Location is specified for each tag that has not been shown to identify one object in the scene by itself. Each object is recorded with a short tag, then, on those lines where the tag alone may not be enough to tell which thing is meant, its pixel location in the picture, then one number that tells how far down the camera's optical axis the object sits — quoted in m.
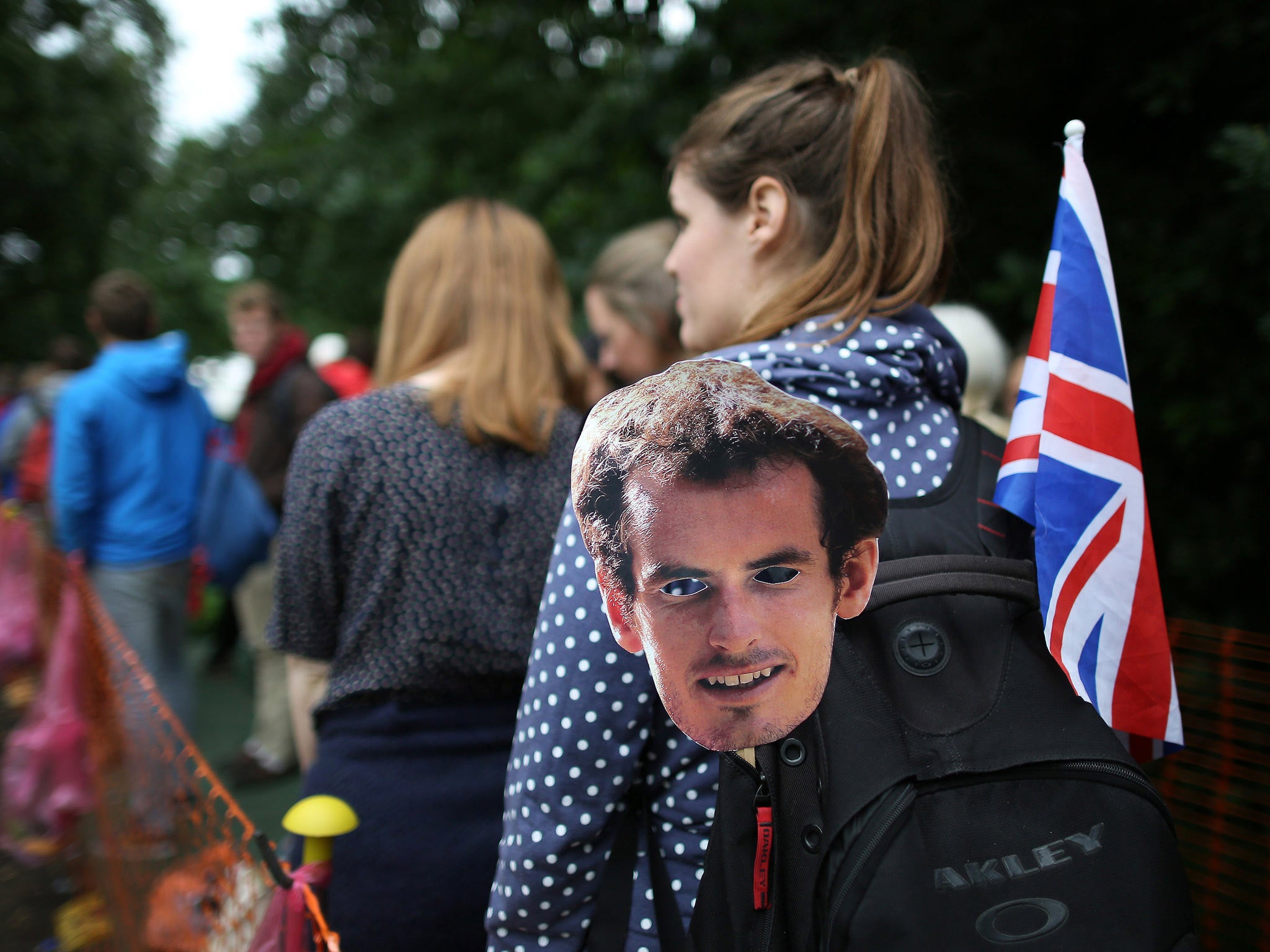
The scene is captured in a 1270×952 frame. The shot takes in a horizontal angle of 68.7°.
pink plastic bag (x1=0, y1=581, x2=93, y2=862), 3.25
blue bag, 3.91
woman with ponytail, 0.97
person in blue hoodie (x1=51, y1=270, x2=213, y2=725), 3.65
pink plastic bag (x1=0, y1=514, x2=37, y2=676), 4.21
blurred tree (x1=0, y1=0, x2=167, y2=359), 11.35
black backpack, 0.80
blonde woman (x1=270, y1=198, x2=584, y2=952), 1.54
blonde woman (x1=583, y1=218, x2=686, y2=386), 2.93
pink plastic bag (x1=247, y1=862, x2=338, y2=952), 1.26
